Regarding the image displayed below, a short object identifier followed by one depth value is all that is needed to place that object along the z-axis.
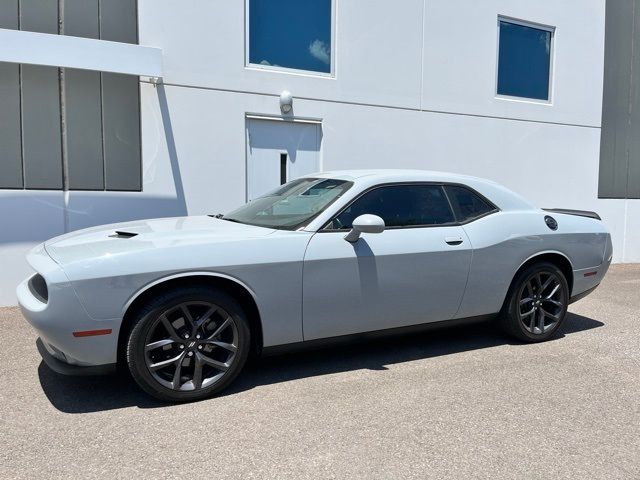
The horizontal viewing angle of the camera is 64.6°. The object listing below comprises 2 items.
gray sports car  3.11
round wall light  7.14
